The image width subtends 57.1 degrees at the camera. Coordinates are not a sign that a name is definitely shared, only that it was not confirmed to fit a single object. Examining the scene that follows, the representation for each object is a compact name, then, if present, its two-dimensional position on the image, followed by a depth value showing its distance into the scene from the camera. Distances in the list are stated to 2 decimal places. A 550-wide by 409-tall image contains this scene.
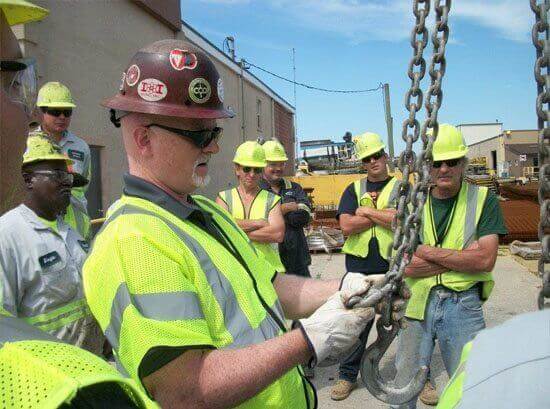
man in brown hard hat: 1.41
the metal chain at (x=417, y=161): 1.64
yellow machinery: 15.61
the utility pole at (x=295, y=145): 28.09
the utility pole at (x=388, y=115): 17.28
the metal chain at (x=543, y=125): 1.60
